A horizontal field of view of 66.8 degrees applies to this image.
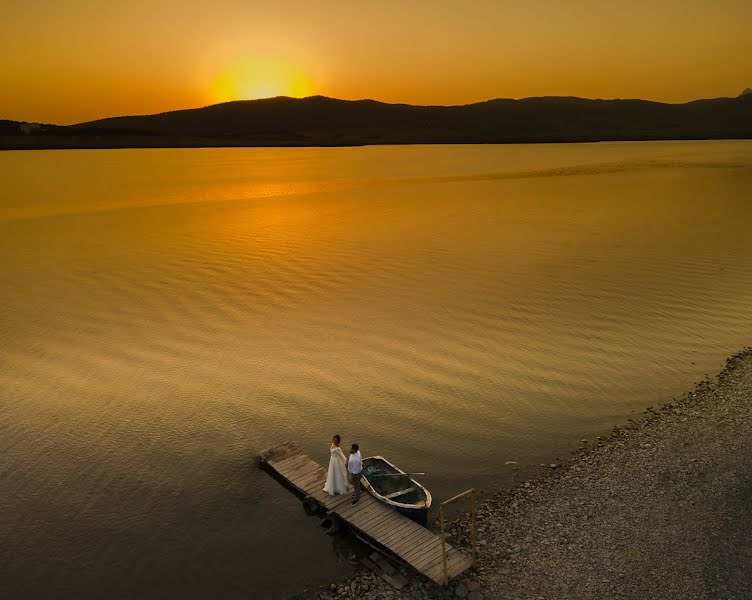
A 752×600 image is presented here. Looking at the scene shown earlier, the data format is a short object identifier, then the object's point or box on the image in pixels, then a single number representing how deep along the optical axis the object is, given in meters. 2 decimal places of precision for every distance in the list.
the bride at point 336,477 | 14.89
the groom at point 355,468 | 14.43
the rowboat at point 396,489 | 13.94
